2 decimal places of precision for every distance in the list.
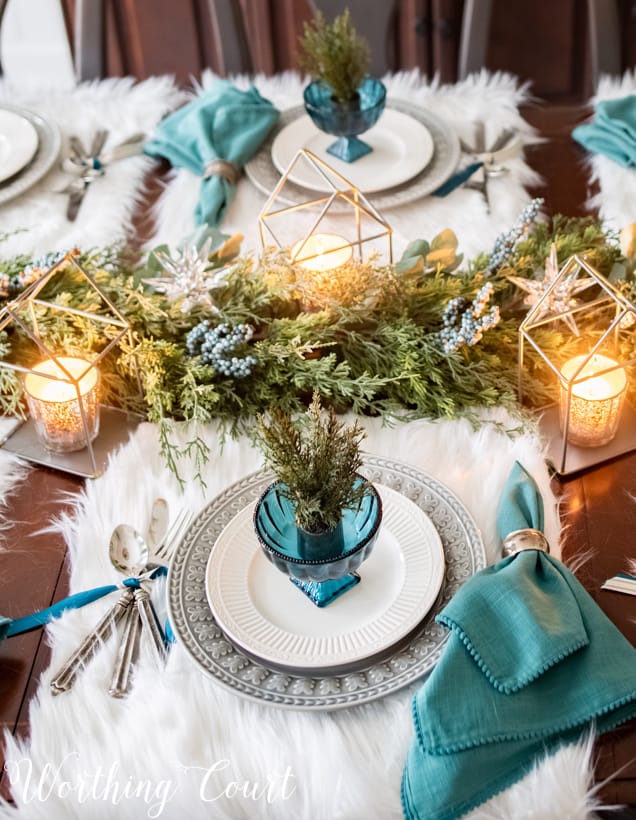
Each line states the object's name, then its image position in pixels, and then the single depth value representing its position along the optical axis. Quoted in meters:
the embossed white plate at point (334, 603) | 0.83
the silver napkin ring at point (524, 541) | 0.88
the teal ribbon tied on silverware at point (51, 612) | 0.88
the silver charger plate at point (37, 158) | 1.46
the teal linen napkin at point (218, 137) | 1.45
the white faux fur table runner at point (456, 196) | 1.37
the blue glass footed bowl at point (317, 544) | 0.83
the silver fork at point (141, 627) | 0.83
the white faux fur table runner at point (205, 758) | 0.75
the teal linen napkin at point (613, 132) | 1.45
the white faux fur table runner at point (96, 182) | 1.39
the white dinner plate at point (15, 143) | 1.49
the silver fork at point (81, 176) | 1.45
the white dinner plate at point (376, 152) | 1.42
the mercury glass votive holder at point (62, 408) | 1.05
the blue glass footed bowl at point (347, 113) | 1.40
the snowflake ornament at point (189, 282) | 1.14
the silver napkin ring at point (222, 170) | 1.45
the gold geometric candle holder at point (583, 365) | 1.00
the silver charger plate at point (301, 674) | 0.81
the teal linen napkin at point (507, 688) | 0.75
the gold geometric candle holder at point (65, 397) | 1.05
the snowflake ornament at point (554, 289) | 1.09
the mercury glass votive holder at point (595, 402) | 1.00
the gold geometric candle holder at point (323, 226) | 1.22
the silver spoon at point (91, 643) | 0.83
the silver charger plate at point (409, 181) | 1.40
